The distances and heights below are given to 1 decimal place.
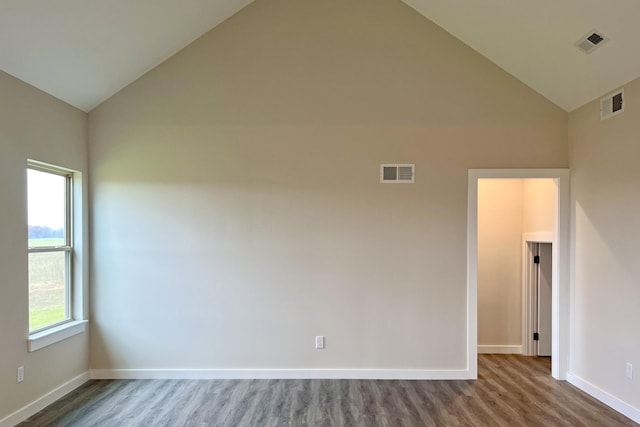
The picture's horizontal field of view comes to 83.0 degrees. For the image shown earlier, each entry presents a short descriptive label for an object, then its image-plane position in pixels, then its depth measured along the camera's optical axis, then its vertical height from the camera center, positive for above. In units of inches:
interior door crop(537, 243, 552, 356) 179.2 -42.9
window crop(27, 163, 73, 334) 129.3 -12.3
